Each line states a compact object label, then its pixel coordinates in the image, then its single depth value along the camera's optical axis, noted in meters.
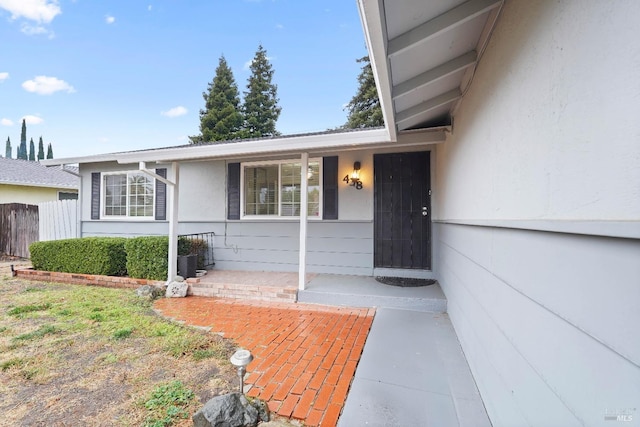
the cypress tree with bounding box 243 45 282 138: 19.48
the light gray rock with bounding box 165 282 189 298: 4.97
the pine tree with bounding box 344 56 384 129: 15.85
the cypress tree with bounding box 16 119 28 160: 30.64
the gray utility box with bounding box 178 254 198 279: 5.38
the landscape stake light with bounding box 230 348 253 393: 2.00
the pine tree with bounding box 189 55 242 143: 17.81
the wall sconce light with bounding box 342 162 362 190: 5.42
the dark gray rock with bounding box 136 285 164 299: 4.87
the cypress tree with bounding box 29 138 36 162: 31.59
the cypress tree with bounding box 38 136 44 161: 31.27
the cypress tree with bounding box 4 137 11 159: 31.42
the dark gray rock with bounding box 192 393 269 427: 1.76
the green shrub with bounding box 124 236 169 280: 5.45
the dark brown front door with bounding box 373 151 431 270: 5.12
